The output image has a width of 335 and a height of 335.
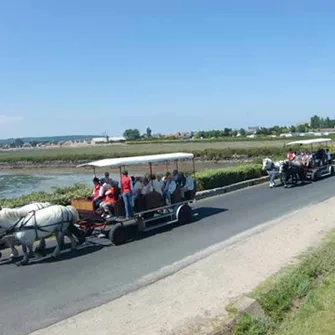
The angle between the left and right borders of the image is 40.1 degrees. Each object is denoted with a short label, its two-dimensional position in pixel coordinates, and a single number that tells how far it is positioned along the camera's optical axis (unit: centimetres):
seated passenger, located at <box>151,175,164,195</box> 1485
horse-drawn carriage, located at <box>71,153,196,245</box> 1306
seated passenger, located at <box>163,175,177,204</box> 1515
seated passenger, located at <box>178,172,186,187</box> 1592
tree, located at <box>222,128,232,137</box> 17875
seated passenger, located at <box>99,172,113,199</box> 1396
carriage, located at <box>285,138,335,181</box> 2611
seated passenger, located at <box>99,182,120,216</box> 1332
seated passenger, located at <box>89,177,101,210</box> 1370
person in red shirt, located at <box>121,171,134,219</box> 1334
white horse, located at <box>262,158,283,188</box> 2430
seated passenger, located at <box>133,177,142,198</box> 1409
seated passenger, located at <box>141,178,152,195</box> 1437
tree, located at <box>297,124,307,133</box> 18331
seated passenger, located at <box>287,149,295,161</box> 2656
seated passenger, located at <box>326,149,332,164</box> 2848
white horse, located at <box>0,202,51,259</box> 1098
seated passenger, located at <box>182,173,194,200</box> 1579
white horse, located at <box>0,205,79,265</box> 1092
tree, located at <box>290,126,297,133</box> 18301
